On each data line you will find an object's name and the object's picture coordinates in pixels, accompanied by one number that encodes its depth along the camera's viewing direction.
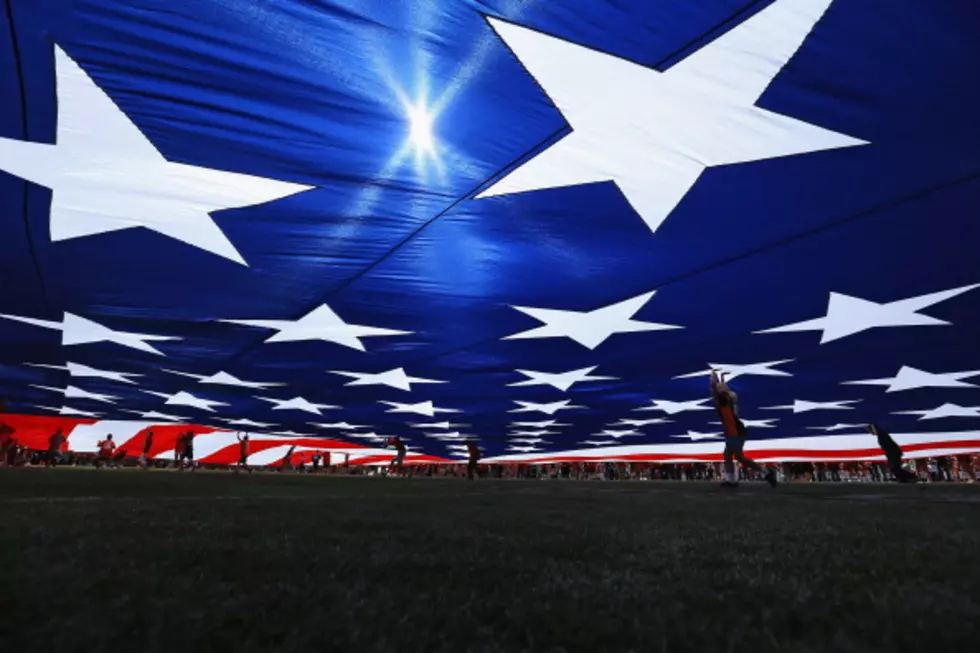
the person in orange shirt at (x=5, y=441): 13.86
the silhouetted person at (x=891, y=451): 12.03
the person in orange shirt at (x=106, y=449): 20.38
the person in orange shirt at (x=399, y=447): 19.97
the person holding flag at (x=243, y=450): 24.33
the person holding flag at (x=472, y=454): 15.58
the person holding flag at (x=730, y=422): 7.52
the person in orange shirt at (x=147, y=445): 22.57
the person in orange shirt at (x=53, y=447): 18.25
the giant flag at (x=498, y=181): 3.50
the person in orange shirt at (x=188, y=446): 20.20
